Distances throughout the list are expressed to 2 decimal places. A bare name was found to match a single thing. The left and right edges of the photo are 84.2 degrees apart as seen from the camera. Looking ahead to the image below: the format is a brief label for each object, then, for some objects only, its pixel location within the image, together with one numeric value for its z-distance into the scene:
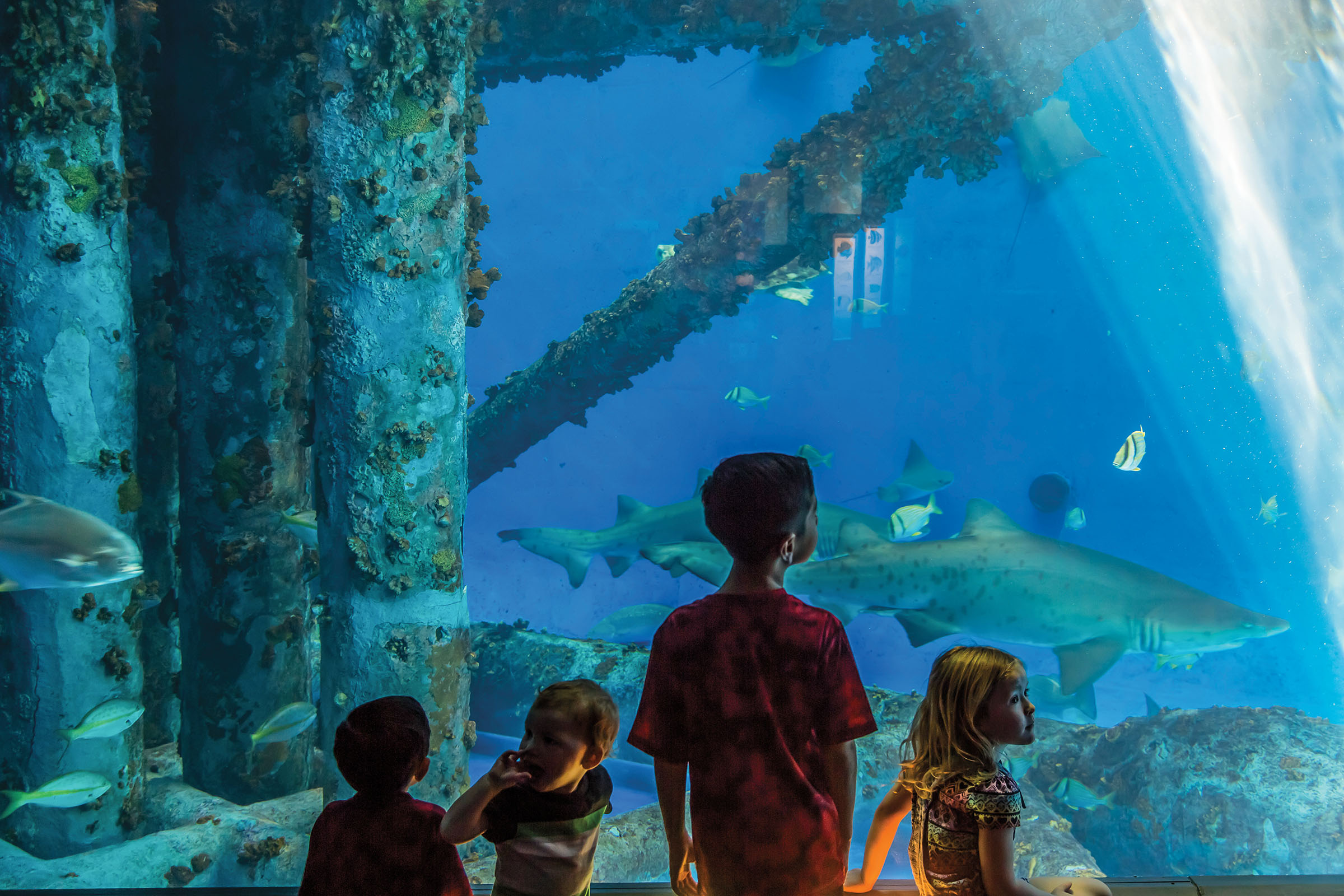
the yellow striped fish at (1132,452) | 5.79
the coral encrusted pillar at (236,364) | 3.81
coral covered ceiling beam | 5.05
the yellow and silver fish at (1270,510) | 8.26
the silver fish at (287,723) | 3.39
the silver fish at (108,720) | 3.11
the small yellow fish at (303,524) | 3.78
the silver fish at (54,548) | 2.79
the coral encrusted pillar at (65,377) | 3.27
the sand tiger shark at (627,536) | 5.64
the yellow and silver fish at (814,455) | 6.76
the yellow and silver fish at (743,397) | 7.80
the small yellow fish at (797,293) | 6.11
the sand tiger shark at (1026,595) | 4.51
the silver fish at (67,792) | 3.05
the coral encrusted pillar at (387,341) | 3.50
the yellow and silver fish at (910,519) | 5.70
